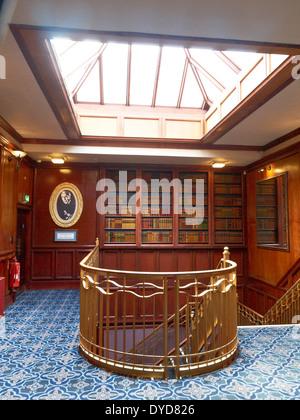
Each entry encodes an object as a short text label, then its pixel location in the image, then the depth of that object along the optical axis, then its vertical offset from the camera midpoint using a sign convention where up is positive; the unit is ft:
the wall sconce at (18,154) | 16.33 +3.98
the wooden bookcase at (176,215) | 20.98 +0.48
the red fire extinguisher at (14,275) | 15.76 -3.15
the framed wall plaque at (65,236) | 20.85 -1.18
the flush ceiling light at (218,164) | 20.08 +4.21
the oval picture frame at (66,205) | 20.94 +1.20
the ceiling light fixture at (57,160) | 19.07 +4.22
